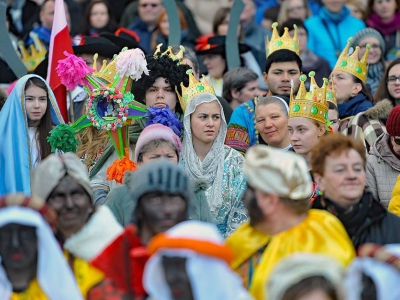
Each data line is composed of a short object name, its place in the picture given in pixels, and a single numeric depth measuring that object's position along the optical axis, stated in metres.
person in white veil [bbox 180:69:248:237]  18.19
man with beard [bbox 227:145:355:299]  13.05
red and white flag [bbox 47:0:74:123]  21.59
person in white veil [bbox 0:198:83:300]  12.45
